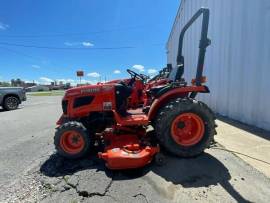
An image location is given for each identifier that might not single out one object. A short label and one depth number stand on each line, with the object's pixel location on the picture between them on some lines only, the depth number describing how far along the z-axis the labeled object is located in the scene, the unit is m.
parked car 8.37
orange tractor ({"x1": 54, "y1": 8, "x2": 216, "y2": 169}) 2.53
